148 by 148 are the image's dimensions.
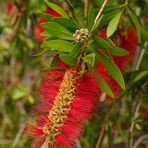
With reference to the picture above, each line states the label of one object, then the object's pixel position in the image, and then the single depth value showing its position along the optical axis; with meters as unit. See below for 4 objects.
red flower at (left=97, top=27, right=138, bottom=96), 0.74
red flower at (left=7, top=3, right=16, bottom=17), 1.11
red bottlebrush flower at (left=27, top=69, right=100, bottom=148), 0.60
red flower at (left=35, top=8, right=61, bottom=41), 0.82
